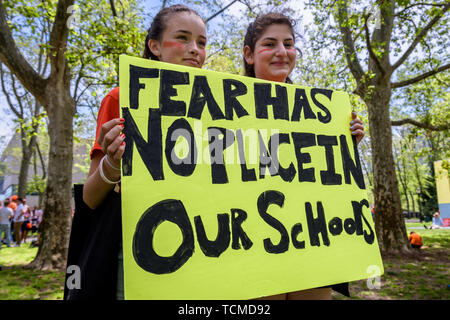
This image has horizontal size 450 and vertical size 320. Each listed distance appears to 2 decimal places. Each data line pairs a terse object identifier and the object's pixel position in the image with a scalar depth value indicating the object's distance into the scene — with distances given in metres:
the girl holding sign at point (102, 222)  1.13
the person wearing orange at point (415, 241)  8.45
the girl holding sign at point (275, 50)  1.64
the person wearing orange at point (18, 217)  12.01
